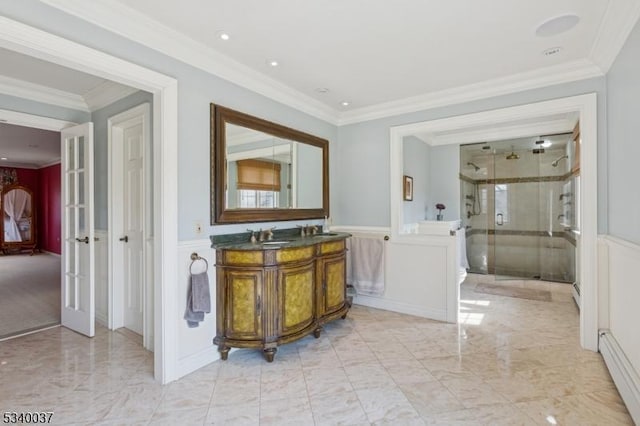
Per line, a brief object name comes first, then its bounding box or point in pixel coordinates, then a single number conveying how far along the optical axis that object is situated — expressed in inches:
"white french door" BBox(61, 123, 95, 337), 126.8
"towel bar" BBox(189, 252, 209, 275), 97.7
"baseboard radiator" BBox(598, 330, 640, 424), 73.8
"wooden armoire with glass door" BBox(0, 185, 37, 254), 335.0
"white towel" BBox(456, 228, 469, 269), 221.9
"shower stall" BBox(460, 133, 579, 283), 217.2
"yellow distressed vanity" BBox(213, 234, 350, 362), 102.5
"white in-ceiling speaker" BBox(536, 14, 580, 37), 84.7
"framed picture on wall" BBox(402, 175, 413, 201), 191.7
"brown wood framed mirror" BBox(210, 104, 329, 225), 108.2
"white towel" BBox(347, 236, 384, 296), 155.9
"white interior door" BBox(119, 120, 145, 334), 127.3
